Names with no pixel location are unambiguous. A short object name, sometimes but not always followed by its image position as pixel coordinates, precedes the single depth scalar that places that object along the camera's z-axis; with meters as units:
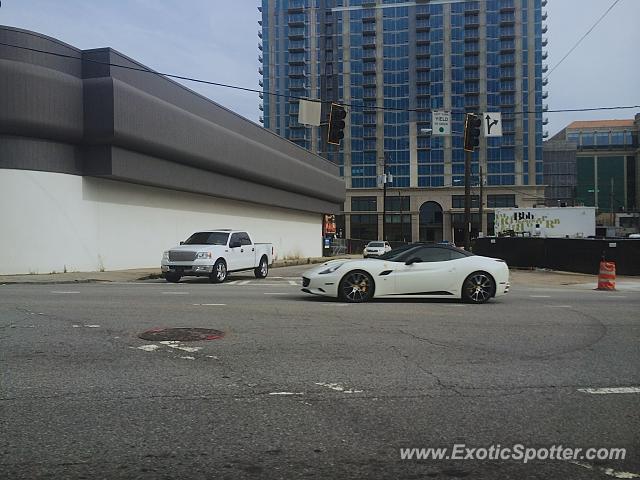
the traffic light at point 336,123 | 18.25
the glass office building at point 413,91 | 97.12
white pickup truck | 18.53
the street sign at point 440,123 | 21.55
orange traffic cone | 17.55
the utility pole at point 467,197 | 26.48
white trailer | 40.78
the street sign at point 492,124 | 21.59
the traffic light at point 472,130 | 20.89
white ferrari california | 12.19
